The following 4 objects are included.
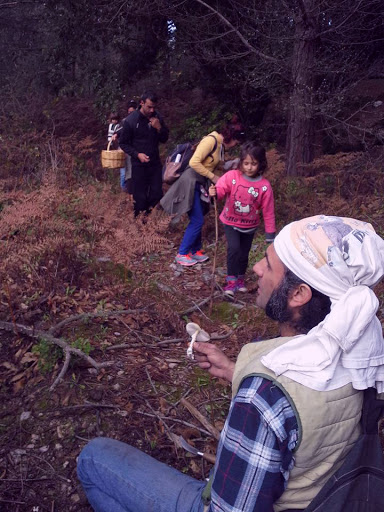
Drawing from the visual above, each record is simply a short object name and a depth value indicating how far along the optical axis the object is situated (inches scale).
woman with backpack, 237.5
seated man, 58.1
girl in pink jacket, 203.9
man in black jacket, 282.4
